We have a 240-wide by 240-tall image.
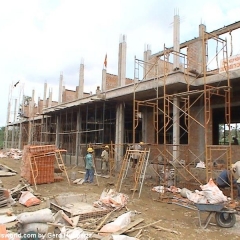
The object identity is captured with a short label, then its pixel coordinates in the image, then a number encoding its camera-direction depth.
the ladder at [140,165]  10.04
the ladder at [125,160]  10.60
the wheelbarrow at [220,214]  6.23
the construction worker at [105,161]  15.37
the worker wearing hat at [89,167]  12.64
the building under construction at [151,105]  12.02
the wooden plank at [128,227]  5.10
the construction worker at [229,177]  8.09
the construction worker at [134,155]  13.24
